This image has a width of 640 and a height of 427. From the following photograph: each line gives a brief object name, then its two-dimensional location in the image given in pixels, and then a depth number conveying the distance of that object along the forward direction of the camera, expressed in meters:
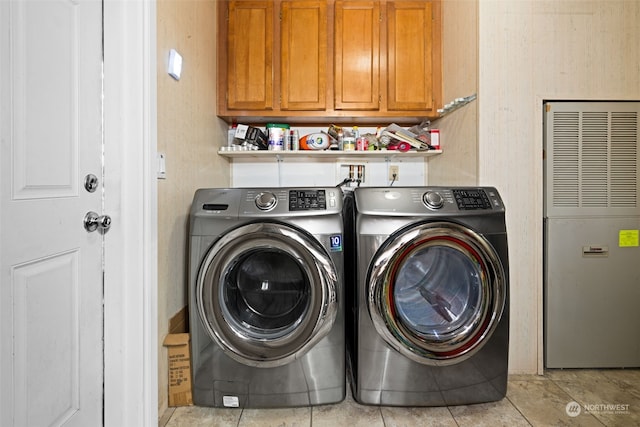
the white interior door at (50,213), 0.93
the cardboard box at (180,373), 1.57
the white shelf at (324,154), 2.42
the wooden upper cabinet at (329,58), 2.34
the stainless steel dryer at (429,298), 1.50
